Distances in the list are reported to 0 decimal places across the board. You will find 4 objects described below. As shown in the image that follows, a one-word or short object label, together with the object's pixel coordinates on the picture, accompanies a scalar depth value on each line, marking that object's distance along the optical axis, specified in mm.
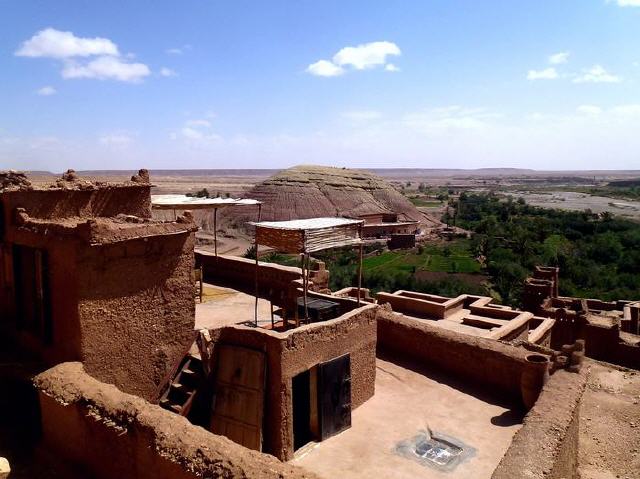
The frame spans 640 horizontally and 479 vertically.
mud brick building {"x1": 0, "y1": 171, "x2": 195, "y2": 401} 7645
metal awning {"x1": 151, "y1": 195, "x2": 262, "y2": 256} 12531
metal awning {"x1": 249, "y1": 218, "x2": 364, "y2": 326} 9359
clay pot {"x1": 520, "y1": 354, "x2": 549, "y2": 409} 10133
